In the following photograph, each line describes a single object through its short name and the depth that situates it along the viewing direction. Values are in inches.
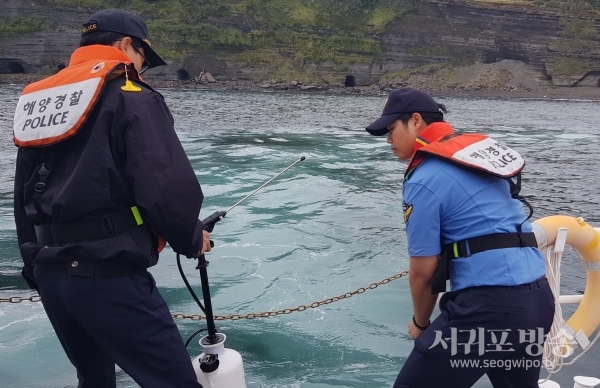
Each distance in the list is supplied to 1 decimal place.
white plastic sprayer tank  123.1
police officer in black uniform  99.0
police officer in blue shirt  104.2
